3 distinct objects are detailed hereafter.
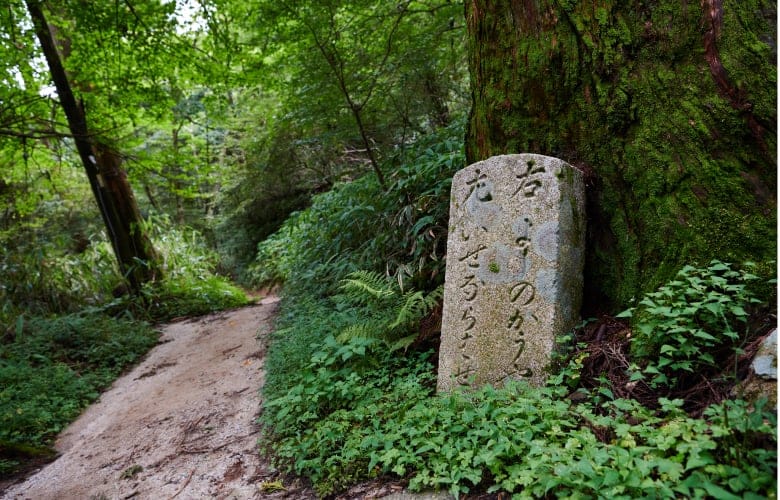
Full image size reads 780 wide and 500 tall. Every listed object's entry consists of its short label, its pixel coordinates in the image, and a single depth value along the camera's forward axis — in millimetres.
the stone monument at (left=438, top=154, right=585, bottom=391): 2541
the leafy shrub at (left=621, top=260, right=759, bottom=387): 1961
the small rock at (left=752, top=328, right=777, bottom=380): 1712
